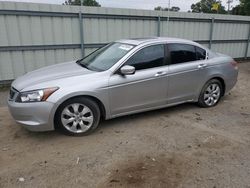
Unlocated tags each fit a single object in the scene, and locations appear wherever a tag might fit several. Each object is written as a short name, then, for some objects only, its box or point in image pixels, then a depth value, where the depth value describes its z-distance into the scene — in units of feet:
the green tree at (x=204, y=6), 151.74
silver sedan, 11.78
